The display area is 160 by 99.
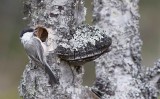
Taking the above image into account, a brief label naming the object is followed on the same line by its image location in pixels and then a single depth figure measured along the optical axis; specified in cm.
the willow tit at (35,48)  464
